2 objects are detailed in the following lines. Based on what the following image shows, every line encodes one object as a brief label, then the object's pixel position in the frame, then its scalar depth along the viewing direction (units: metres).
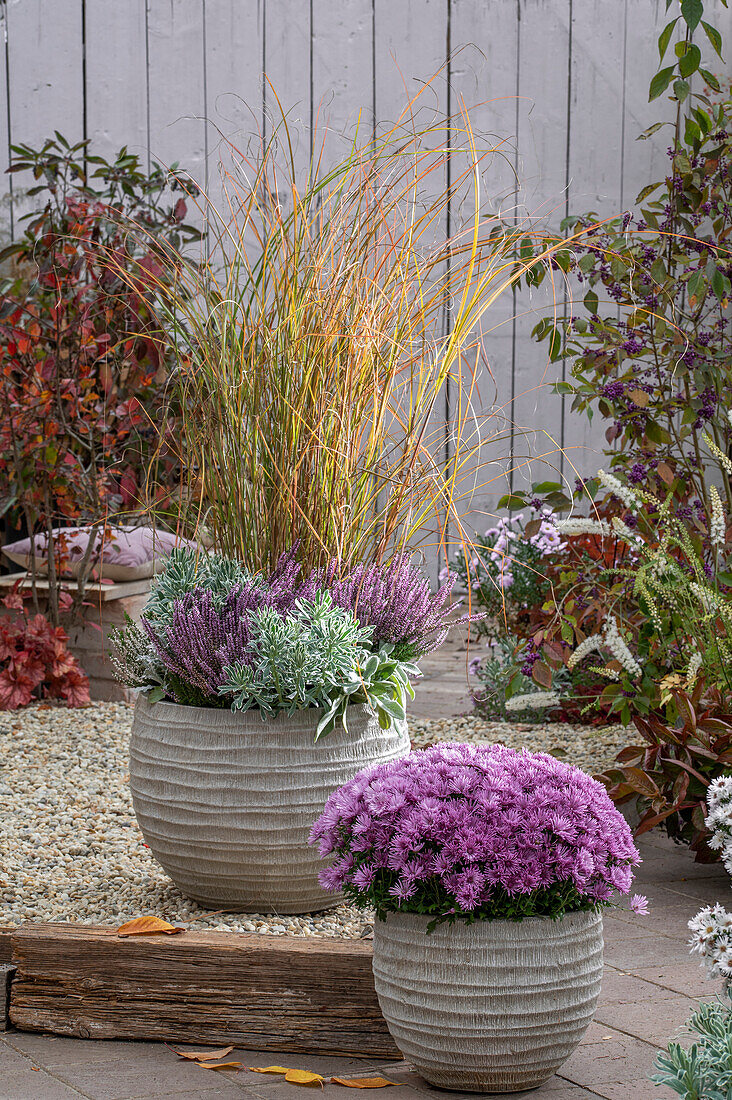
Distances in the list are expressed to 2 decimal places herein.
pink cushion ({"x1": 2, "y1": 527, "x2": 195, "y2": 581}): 4.22
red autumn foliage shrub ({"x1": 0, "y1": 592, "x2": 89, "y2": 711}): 3.91
